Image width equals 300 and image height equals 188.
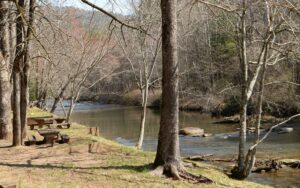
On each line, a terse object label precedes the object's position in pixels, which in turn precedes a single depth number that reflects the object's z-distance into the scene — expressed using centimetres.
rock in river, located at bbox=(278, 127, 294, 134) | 2983
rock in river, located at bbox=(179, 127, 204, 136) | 3048
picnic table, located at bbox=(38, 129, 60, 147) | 1337
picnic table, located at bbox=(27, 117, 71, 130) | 1792
